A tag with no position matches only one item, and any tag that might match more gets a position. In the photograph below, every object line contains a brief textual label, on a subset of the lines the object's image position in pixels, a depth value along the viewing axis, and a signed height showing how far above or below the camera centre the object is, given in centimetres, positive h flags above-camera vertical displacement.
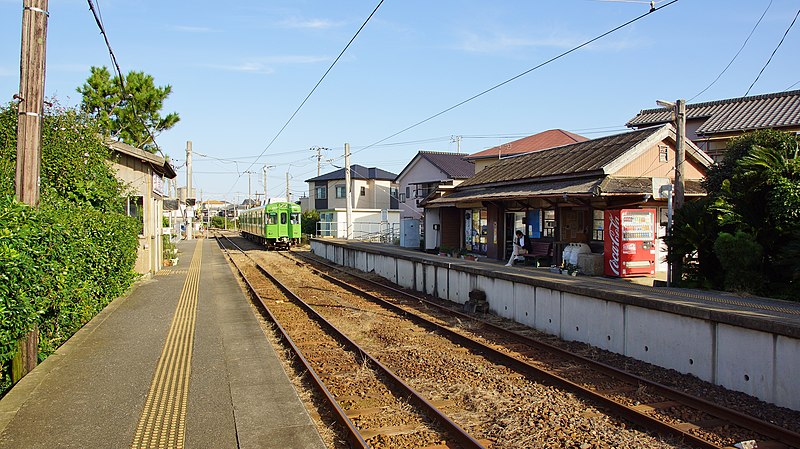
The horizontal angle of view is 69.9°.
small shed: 1602 +108
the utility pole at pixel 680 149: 1073 +150
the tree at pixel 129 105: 2520 +544
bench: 1580 -76
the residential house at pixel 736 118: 2102 +445
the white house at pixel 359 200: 4250 +226
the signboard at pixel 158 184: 1847 +135
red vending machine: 1221 -27
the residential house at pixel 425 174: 3503 +333
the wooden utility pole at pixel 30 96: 701 +157
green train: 3381 +1
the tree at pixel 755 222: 857 +12
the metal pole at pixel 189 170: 4009 +385
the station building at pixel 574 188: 1417 +105
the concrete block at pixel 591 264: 1316 -84
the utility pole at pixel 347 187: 3266 +220
